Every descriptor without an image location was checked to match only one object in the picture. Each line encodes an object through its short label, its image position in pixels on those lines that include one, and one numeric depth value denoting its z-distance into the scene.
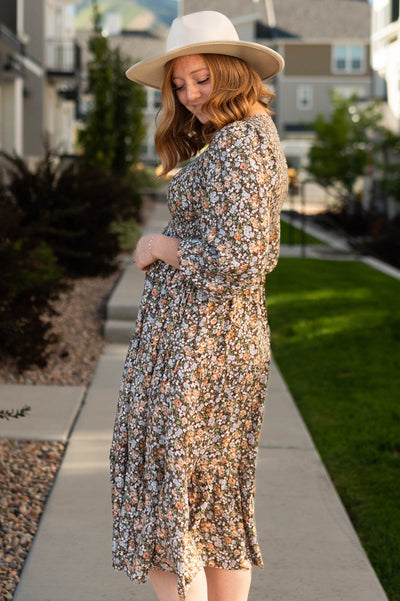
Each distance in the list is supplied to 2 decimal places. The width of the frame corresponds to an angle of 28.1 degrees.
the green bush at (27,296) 5.50
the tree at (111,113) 15.82
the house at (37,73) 18.28
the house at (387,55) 23.67
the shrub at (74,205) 8.90
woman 2.12
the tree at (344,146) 22.41
